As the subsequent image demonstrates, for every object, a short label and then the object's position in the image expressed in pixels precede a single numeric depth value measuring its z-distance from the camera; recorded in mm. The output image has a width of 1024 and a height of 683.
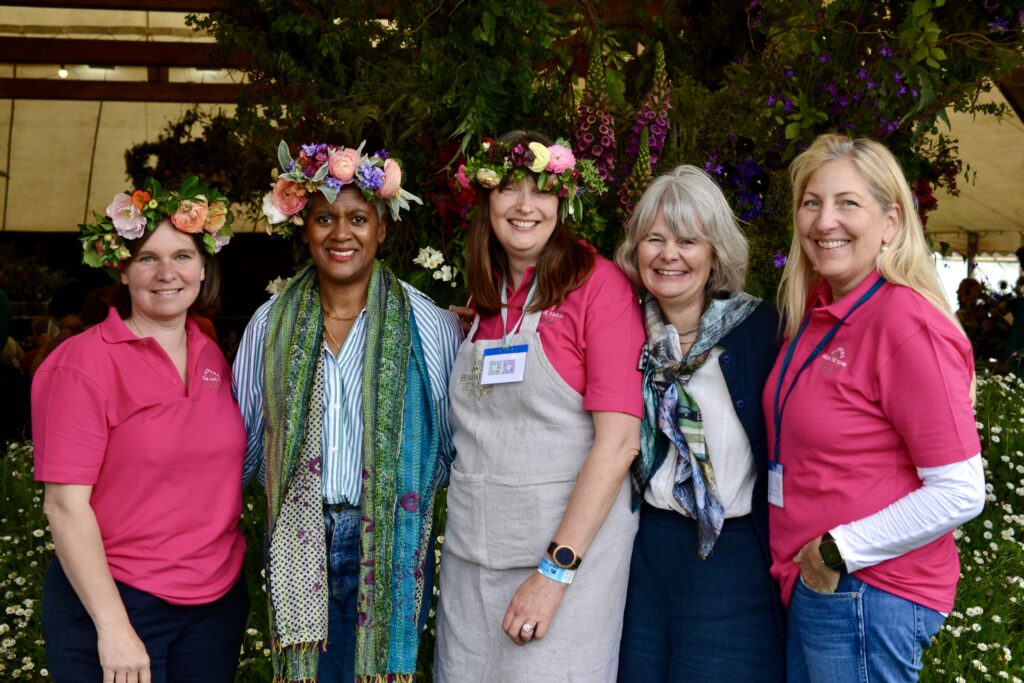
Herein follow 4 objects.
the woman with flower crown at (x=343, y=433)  2457
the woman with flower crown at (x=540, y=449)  2223
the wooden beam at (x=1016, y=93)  6855
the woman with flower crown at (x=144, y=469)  2145
